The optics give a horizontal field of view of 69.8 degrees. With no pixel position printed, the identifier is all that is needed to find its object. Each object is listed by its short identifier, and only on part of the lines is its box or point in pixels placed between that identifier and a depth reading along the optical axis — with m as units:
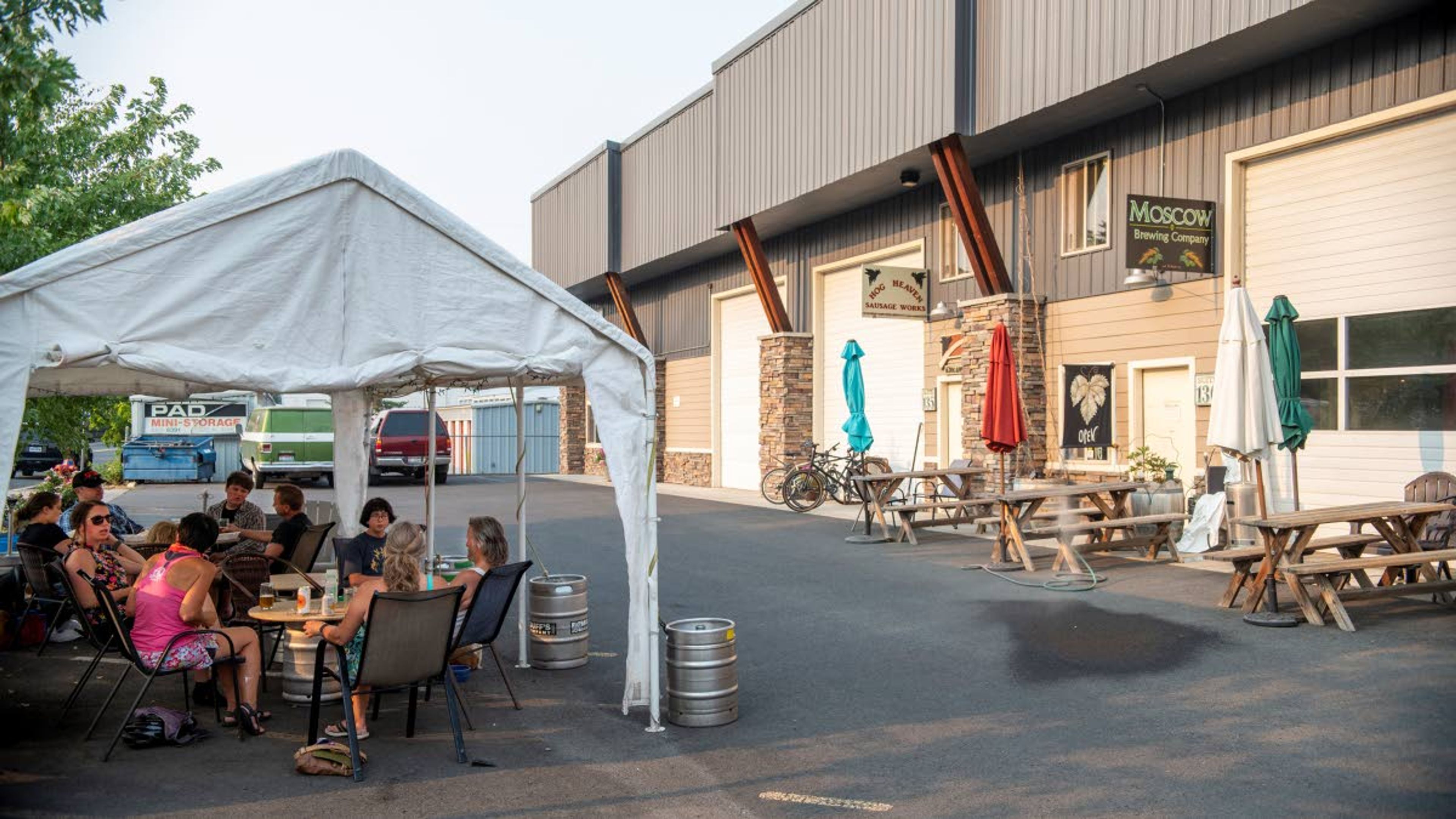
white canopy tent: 4.88
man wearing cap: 8.17
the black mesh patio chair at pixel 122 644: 5.50
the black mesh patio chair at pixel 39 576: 7.33
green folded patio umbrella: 10.69
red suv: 26.50
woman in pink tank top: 5.66
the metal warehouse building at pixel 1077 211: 11.34
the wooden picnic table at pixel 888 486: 14.41
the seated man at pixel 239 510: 9.25
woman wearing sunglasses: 6.46
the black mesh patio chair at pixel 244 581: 7.50
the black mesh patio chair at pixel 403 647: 5.16
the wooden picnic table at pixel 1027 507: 11.27
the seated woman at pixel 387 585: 5.47
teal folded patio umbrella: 18.77
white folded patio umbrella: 10.12
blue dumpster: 25.81
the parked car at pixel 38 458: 30.02
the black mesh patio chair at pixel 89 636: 5.95
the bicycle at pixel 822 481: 18.94
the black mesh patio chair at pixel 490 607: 5.86
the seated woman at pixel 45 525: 7.48
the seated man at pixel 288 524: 8.31
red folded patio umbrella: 12.70
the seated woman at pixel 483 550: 6.17
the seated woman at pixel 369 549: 6.66
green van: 24.12
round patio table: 6.43
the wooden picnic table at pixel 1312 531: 8.18
